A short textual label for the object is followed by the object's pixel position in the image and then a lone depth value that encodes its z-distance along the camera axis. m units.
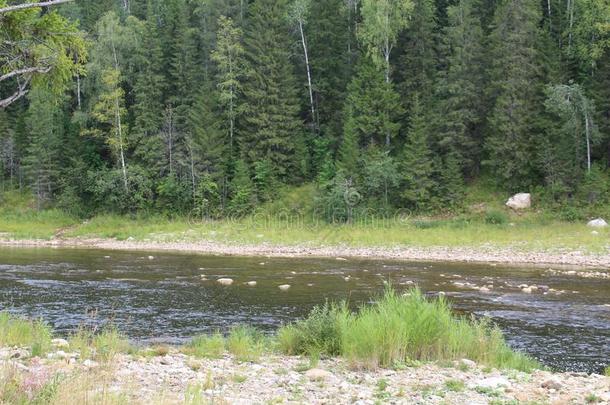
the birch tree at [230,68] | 47.53
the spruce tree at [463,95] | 40.78
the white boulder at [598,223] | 31.41
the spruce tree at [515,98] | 38.25
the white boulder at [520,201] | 36.91
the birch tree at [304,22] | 50.19
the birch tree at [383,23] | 43.81
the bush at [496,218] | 34.91
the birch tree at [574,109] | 34.94
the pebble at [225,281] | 20.66
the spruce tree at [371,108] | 43.88
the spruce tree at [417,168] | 39.41
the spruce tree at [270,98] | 46.75
